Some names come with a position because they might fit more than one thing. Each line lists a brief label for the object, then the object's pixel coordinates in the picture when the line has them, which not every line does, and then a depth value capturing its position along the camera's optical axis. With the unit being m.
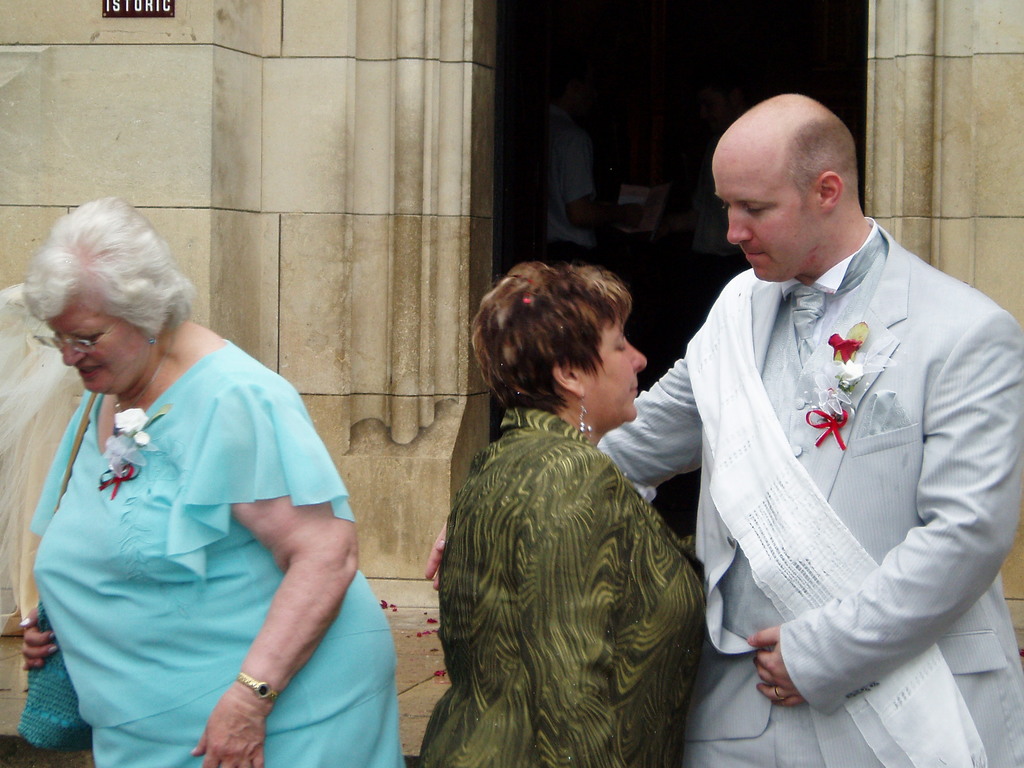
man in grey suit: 4.51
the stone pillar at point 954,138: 10.34
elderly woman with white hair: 4.95
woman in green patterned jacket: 4.48
